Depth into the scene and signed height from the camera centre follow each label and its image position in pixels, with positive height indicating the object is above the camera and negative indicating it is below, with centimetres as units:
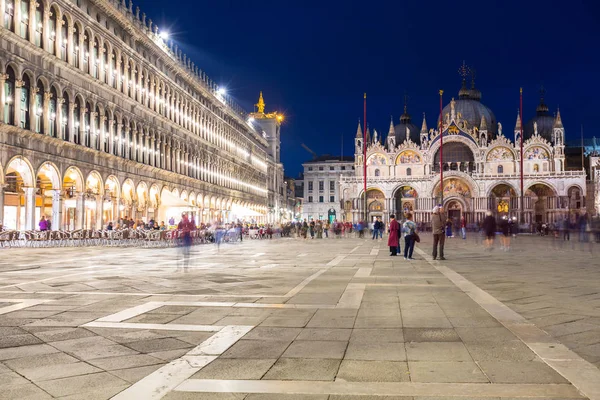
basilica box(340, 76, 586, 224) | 8425 +695
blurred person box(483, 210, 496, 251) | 2272 -20
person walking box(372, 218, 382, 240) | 4285 -36
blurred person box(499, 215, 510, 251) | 2319 -35
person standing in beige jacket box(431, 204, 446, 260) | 1850 -16
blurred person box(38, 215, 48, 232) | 2820 -13
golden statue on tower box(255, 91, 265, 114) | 10819 +2146
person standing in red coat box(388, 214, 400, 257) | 2130 -50
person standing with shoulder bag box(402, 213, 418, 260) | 1964 -49
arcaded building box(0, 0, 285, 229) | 2816 +641
